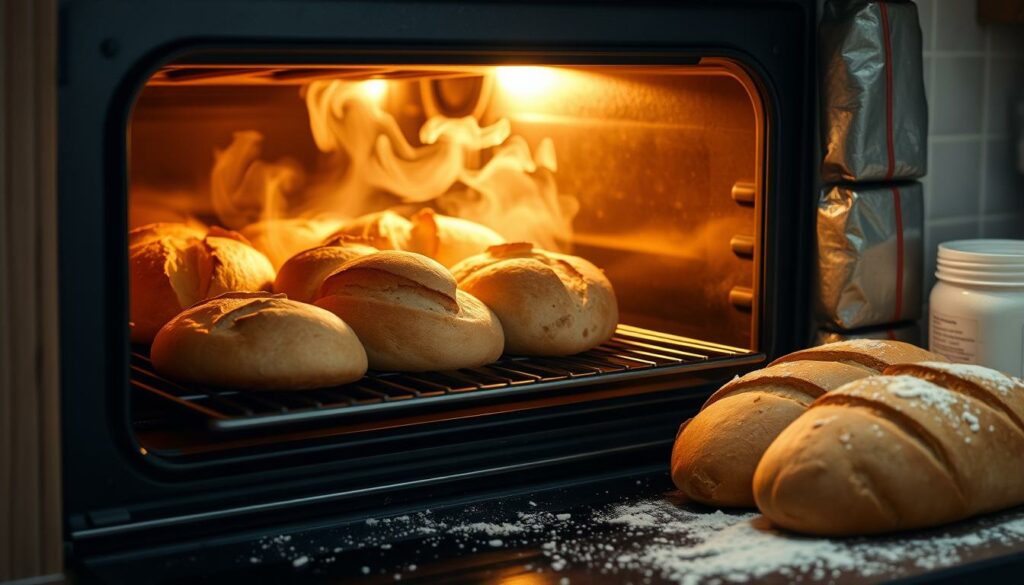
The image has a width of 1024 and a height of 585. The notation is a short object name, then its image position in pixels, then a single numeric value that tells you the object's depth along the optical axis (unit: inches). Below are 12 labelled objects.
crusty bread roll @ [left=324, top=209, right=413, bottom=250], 66.3
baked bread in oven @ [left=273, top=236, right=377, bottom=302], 58.1
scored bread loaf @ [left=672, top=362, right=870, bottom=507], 46.8
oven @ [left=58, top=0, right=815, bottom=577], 43.6
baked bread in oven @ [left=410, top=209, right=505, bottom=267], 66.9
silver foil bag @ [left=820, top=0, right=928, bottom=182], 57.5
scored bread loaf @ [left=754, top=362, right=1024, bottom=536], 42.6
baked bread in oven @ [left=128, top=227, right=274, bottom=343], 58.1
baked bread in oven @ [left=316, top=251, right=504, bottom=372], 53.0
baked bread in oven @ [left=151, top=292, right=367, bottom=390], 48.6
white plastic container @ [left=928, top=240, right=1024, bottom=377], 58.2
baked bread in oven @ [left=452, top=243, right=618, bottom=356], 57.7
